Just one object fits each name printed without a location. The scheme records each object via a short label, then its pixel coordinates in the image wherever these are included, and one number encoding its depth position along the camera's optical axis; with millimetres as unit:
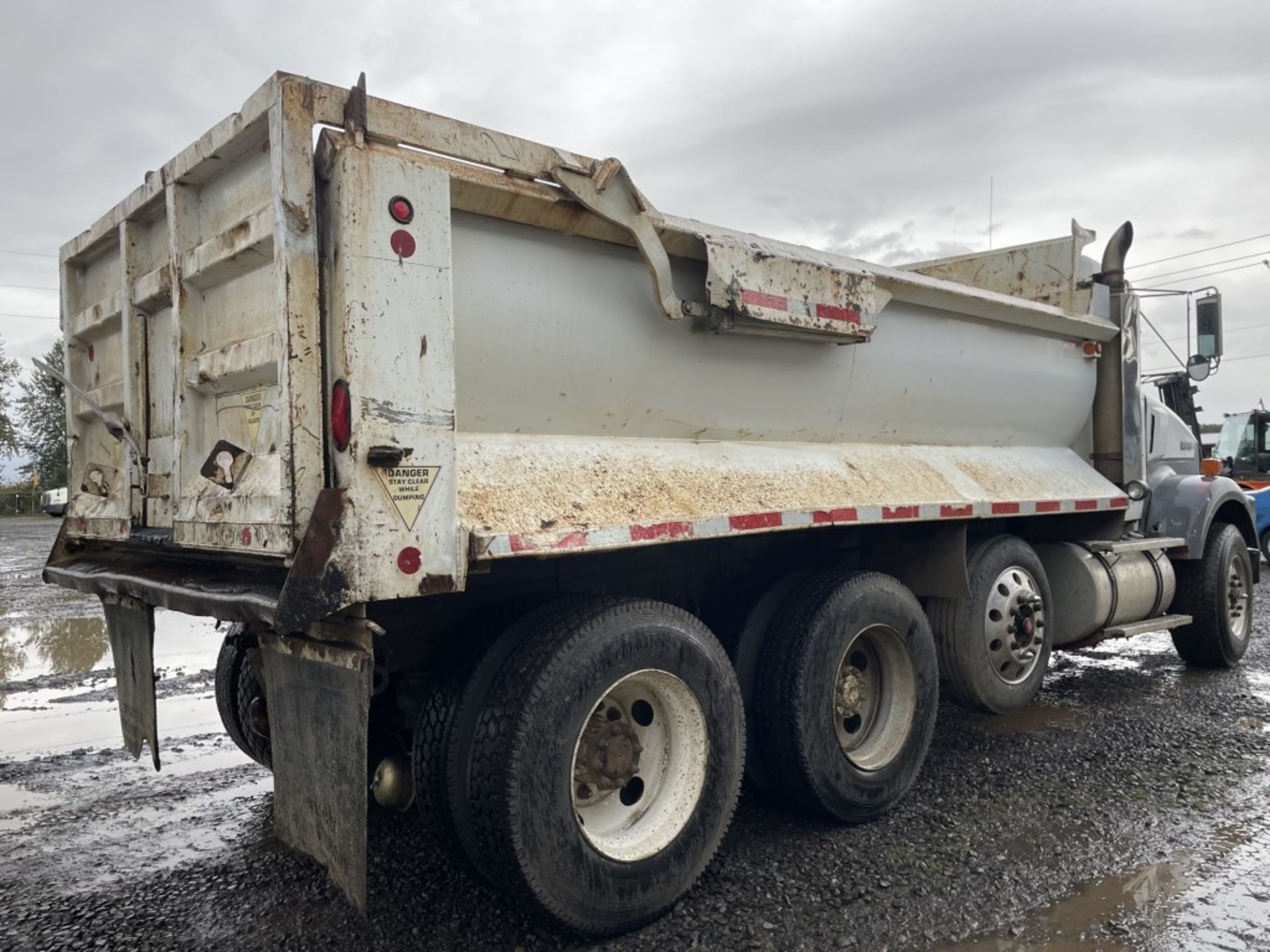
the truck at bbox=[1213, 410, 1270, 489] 14945
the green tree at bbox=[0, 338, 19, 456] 39094
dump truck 2590
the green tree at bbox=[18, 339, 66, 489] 44062
